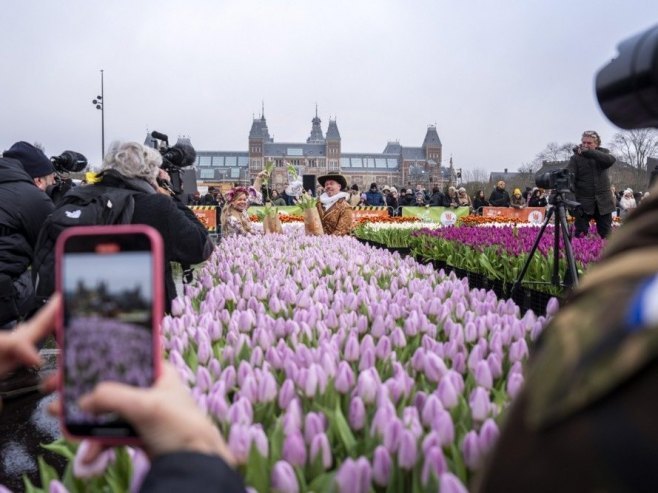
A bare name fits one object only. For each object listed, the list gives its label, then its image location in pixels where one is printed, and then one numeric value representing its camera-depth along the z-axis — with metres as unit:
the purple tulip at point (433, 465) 1.16
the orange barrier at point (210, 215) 18.73
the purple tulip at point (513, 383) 1.58
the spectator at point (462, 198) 21.59
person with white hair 4.29
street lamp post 29.98
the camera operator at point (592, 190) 10.62
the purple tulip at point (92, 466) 1.18
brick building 136.25
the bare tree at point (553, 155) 67.00
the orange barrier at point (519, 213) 20.38
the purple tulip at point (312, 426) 1.32
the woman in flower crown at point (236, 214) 9.21
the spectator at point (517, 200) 21.39
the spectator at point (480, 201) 23.03
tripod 5.18
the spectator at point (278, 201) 22.04
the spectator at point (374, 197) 22.84
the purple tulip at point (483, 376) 1.64
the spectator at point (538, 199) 21.39
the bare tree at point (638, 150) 56.81
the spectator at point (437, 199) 22.39
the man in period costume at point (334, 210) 10.55
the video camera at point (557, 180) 5.47
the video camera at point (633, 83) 0.89
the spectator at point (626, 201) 21.32
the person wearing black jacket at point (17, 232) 5.12
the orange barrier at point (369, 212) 20.15
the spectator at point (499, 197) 21.57
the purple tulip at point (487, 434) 1.25
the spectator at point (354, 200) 11.60
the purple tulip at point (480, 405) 1.39
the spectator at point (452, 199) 21.43
